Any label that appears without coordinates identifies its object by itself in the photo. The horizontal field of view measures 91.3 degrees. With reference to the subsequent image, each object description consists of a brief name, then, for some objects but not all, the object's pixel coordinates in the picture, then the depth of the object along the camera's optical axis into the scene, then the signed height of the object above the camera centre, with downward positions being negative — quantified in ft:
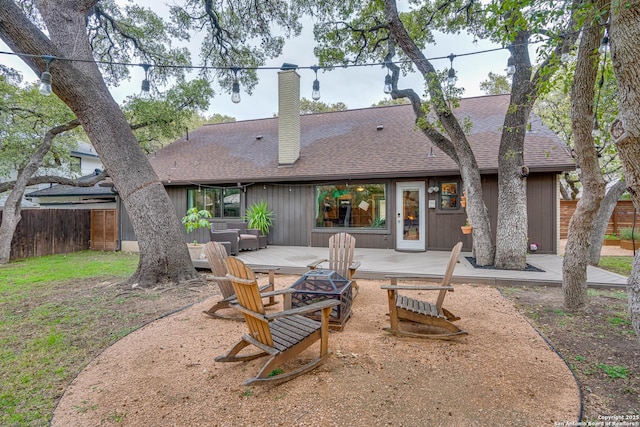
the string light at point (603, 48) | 12.00 +6.64
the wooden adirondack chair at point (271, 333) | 7.65 -3.17
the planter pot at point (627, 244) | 29.70 -2.59
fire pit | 11.18 -2.72
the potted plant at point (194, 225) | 23.06 -0.68
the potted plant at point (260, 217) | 30.66 -0.08
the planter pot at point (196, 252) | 23.68 -2.74
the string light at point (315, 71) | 13.48 +7.58
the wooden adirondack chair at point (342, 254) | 15.49 -1.90
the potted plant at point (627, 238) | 29.48 -2.00
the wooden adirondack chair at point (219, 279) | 12.64 -2.53
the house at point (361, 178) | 26.37 +3.55
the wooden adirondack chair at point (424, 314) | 10.24 -3.26
